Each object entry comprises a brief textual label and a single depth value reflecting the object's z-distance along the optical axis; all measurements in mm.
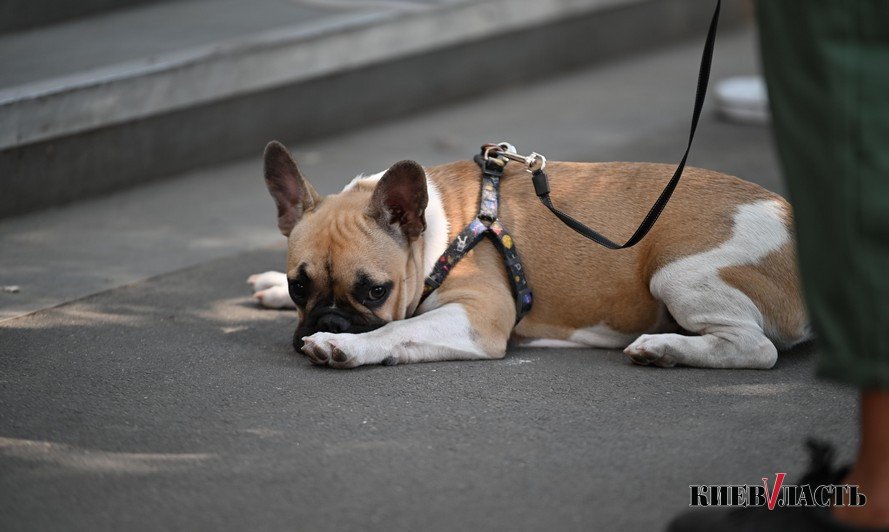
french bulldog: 8289
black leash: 7418
